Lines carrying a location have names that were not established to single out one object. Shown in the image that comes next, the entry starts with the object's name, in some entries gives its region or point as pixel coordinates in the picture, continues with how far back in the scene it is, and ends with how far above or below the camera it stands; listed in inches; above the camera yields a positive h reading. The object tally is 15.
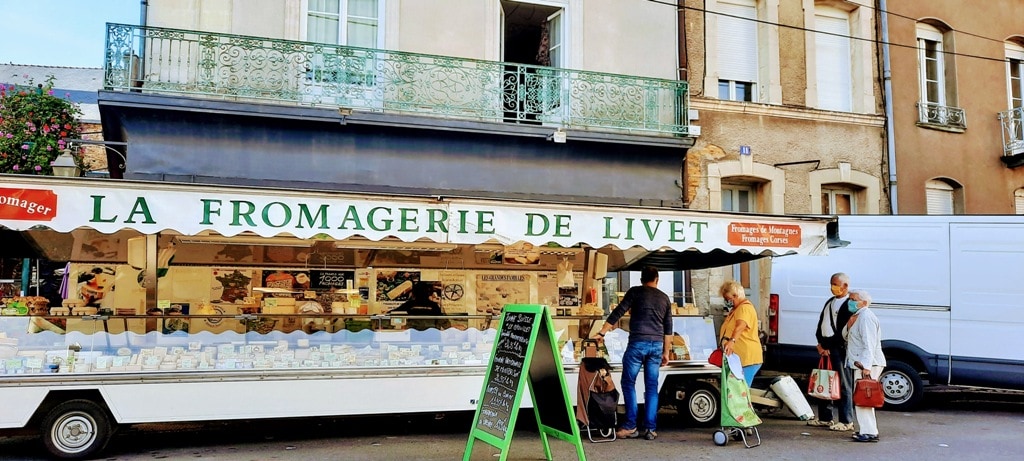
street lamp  466.9 +70.4
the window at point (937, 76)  614.2 +167.3
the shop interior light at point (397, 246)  404.2 +21.5
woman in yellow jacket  326.0 -18.3
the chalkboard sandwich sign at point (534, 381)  252.8 -31.7
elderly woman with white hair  313.1 -25.4
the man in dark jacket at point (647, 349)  316.5 -24.6
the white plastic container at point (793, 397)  323.0 -44.7
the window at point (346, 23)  478.3 +160.5
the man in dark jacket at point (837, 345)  335.3 -24.5
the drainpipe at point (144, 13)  454.0 +156.4
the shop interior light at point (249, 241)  371.2 +22.0
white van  394.6 -4.1
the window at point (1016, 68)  655.8 +183.5
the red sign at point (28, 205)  257.4 +26.2
